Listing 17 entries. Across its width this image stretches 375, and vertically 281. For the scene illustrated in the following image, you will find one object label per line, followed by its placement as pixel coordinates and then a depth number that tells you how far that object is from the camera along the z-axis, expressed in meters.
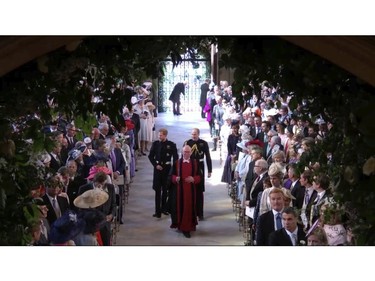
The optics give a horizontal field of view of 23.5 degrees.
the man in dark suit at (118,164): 11.33
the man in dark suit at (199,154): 11.40
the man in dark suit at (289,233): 7.28
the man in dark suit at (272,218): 8.04
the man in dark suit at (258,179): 9.74
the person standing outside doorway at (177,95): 22.53
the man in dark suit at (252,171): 10.50
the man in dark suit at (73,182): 9.54
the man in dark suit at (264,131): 12.95
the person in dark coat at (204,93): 22.30
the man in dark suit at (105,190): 9.25
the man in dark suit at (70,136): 11.59
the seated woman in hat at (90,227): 7.39
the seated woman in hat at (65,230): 7.11
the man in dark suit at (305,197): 8.06
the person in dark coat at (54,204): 8.43
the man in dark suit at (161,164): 11.91
